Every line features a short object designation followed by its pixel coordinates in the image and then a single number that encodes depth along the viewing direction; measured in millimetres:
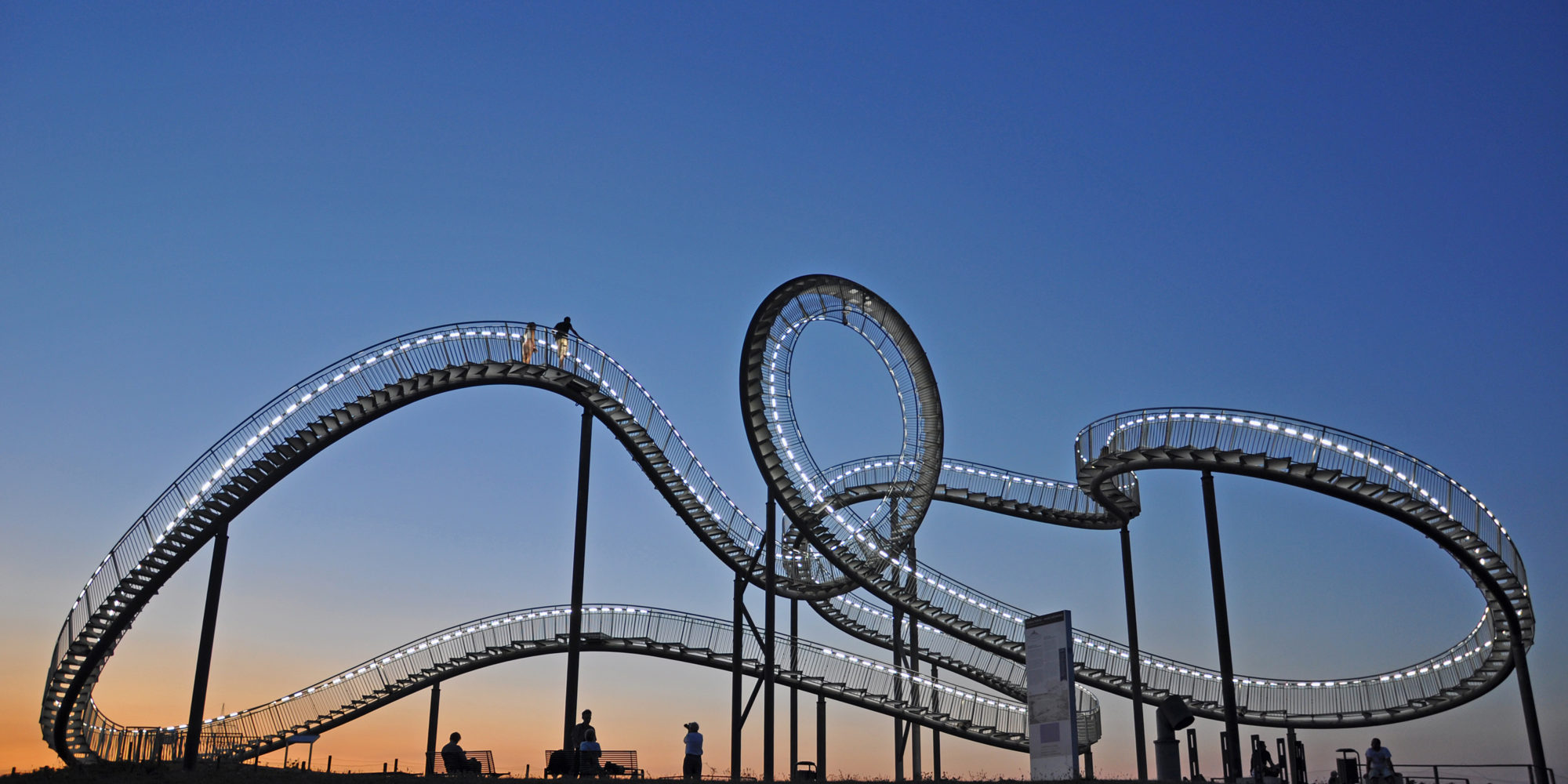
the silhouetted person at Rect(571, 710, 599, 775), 20375
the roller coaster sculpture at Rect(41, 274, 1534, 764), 23422
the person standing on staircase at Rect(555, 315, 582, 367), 26266
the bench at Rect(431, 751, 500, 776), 23619
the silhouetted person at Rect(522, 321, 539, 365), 26000
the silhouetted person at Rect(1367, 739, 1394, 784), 21422
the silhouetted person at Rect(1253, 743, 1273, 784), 22173
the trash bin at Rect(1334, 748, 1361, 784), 21891
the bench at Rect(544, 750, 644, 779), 20312
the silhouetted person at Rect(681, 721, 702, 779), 19875
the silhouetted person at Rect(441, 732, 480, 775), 20844
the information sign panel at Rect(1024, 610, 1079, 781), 17047
